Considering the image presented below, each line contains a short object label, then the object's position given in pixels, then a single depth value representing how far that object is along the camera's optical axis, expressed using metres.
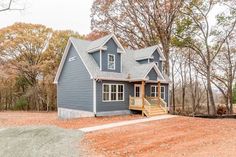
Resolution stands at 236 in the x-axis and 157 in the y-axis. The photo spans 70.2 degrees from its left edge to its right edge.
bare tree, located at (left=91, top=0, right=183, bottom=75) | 19.44
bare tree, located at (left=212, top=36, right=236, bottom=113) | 20.05
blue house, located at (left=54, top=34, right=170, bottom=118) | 13.23
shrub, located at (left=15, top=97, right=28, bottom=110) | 26.07
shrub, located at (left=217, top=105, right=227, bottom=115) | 21.27
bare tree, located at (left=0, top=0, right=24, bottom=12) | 10.93
